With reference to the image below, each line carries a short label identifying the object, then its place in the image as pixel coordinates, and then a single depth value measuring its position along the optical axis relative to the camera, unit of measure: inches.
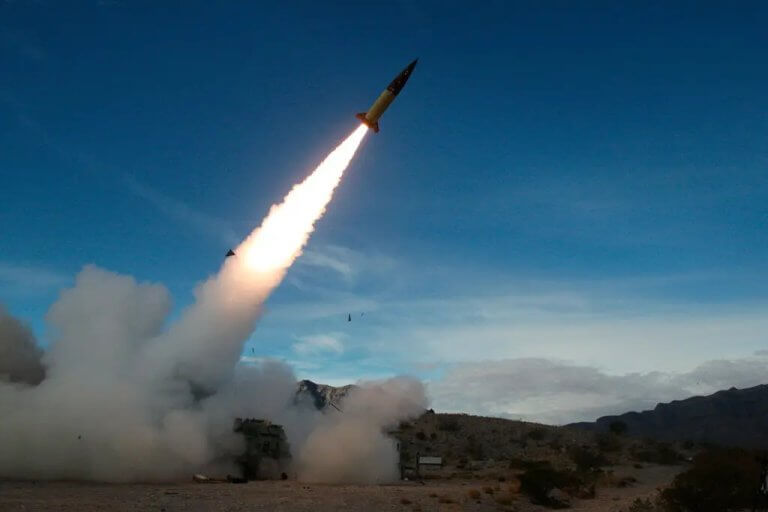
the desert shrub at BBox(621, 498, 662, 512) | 866.1
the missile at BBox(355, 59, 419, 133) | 1027.3
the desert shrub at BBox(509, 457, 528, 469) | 1456.8
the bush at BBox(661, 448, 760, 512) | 842.8
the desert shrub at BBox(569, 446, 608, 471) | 1627.7
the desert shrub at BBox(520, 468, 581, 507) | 1075.0
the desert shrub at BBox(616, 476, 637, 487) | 1385.3
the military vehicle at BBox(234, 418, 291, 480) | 1218.0
